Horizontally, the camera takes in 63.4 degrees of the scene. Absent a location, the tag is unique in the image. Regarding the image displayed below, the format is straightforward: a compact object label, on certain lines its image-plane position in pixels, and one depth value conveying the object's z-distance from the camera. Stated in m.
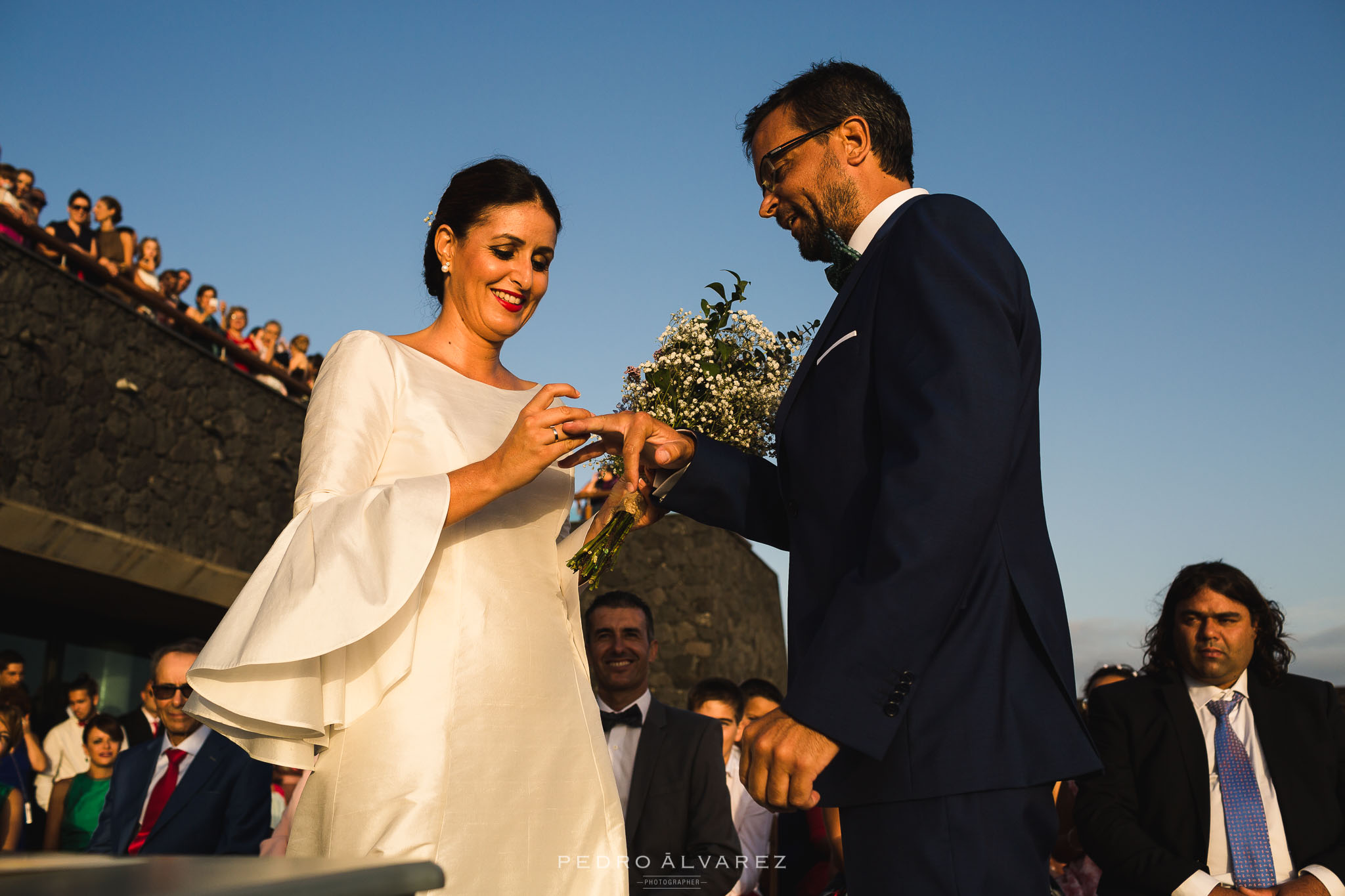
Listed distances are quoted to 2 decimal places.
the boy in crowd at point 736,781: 5.95
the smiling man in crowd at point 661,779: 4.82
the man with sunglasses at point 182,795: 5.11
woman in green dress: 6.62
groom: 1.58
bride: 2.01
